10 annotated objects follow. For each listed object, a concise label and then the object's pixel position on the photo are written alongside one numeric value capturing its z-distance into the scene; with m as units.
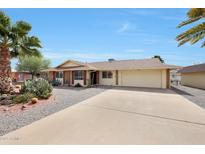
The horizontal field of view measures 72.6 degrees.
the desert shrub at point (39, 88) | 9.09
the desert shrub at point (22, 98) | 8.02
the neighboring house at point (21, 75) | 34.43
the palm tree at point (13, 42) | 9.45
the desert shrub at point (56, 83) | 21.91
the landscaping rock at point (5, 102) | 8.08
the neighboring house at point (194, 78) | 19.07
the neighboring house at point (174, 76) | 33.44
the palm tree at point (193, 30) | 8.20
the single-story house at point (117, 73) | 17.91
